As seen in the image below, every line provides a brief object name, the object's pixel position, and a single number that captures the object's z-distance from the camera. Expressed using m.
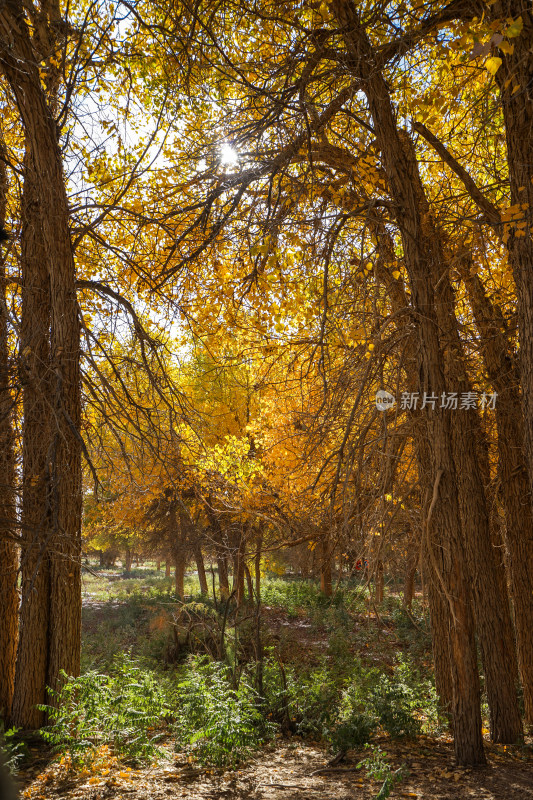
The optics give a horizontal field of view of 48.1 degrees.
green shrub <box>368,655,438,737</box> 6.83
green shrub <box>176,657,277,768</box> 5.62
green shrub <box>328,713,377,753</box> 6.53
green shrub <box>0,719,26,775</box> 4.56
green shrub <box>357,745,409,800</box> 4.20
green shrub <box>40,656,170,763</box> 5.11
